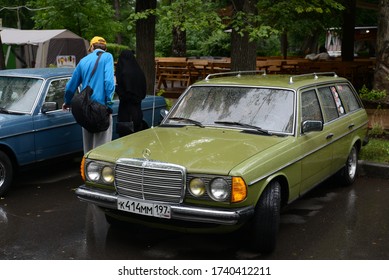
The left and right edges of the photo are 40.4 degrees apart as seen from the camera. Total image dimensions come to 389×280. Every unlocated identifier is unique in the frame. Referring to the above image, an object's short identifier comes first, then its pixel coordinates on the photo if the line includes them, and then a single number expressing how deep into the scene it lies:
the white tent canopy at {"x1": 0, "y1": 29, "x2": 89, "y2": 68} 22.27
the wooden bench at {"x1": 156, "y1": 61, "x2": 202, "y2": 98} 17.72
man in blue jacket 6.99
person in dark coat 7.62
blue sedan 7.02
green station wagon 4.60
